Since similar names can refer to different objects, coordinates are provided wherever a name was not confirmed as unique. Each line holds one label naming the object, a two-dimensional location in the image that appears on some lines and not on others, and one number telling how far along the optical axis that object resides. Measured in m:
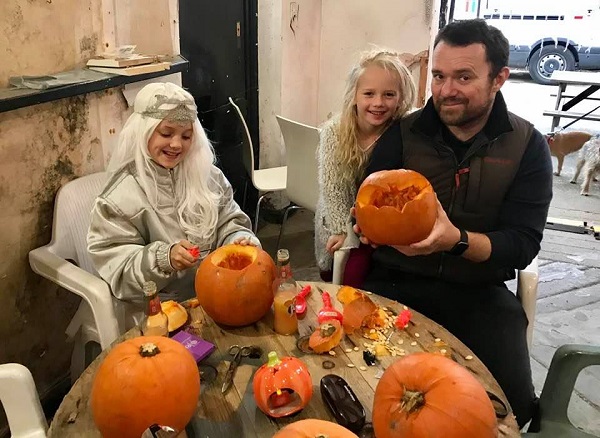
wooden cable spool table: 1.16
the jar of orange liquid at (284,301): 1.47
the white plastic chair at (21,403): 1.34
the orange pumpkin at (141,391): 1.06
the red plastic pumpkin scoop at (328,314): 1.49
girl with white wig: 1.83
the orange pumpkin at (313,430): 0.92
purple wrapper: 1.36
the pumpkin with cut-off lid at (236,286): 1.44
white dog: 5.04
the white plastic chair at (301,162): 3.01
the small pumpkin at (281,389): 1.18
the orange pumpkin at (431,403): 0.99
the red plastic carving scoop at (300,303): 1.54
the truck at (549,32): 9.87
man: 1.77
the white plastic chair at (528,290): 1.88
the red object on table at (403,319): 1.52
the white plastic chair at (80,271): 1.80
